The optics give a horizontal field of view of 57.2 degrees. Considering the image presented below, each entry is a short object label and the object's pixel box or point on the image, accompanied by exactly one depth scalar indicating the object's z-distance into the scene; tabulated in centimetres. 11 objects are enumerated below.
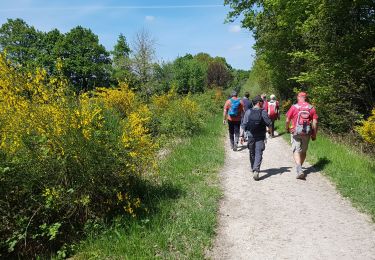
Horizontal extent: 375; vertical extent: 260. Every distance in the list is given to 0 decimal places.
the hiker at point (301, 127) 782
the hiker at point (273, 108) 1328
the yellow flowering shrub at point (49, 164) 476
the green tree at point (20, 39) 5150
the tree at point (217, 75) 5734
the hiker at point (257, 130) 813
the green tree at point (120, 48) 6538
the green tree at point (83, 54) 5416
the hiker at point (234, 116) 1120
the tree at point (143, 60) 2420
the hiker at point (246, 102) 1284
